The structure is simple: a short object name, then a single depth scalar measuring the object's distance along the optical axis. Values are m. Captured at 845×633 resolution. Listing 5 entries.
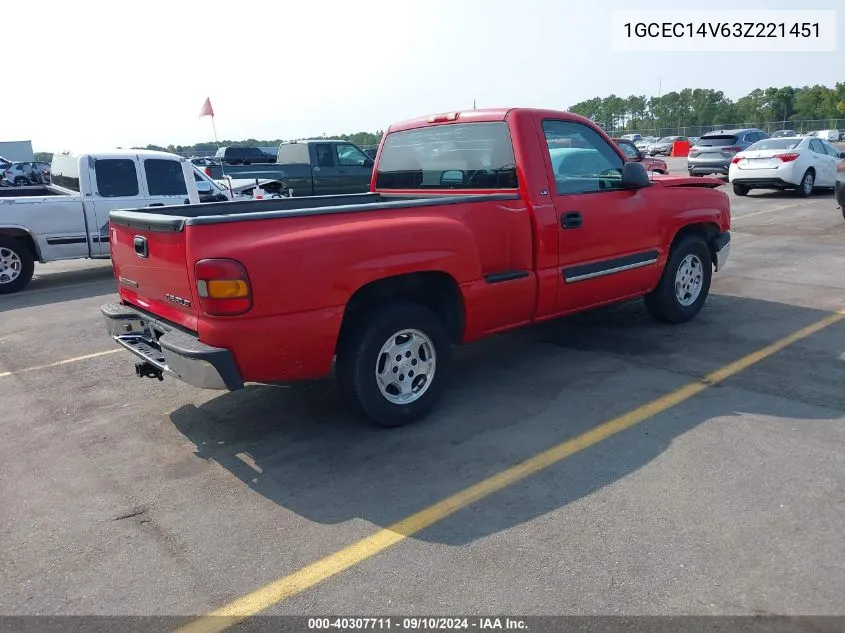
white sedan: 16.67
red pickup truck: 3.66
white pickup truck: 9.32
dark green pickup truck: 16.03
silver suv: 22.08
